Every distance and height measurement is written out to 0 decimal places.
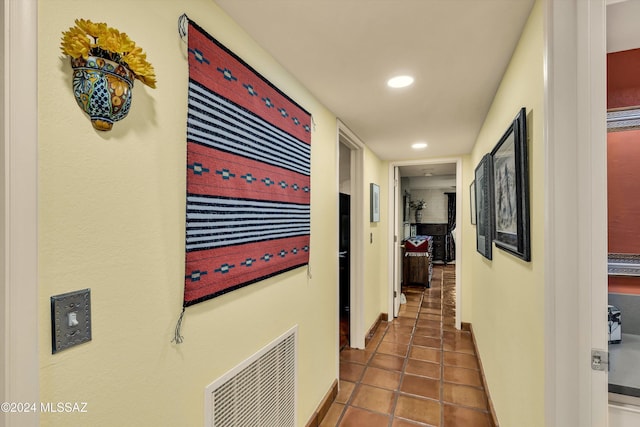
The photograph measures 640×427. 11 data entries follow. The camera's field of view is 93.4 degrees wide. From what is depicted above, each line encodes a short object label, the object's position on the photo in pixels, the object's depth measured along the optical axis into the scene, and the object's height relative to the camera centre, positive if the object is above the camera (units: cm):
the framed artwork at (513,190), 126 +12
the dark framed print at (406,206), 888 +28
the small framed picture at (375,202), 359 +16
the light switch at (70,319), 68 -24
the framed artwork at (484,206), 204 +7
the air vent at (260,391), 118 -79
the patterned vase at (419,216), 937 -2
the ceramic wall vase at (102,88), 71 +31
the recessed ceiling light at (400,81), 177 +81
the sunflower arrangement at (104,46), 68 +41
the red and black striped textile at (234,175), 107 +17
